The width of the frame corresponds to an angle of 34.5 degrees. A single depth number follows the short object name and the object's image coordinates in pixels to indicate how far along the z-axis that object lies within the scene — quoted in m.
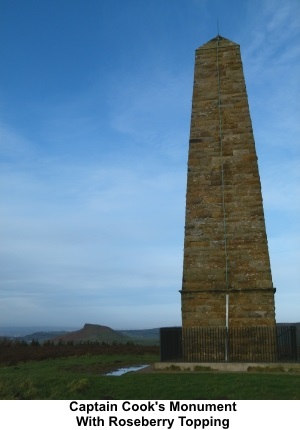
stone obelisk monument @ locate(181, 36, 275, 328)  15.04
